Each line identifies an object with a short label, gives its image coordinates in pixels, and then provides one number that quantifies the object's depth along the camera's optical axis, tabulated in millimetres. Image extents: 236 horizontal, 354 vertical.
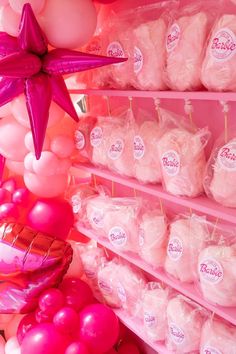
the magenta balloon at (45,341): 2053
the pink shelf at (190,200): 1569
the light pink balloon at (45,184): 2352
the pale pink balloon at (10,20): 1946
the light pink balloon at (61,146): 2303
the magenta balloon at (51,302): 2217
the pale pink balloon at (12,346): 2318
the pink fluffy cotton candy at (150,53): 1759
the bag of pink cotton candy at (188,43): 1566
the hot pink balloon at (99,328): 2074
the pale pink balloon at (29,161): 2301
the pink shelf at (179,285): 1650
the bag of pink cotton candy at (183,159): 1689
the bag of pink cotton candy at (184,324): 1866
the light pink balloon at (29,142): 2217
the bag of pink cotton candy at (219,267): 1608
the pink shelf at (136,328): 2061
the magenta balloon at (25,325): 2301
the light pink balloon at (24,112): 2090
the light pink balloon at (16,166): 2507
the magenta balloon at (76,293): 2305
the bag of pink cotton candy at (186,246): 1785
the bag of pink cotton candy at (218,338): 1700
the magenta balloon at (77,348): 2016
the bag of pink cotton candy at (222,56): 1438
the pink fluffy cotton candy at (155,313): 2047
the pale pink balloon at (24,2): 1843
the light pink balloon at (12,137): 2287
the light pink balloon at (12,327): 2514
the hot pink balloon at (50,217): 2379
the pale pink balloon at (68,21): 1914
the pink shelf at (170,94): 1469
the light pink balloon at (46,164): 2260
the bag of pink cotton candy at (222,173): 1530
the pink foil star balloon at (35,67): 1844
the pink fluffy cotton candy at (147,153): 1883
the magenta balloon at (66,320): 2119
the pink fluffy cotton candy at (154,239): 1963
